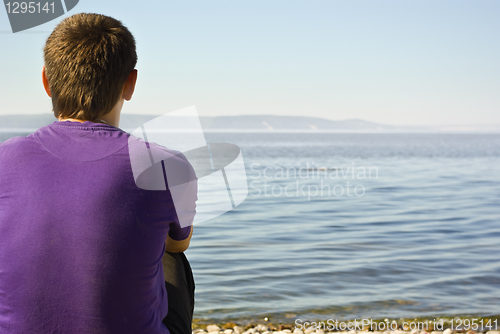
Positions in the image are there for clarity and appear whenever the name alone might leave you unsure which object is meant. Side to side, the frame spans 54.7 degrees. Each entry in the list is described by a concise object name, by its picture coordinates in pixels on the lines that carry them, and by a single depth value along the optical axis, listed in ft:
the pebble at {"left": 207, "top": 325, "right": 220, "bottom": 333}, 12.85
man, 4.09
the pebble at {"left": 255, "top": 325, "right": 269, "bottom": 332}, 12.86
